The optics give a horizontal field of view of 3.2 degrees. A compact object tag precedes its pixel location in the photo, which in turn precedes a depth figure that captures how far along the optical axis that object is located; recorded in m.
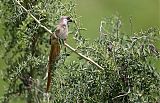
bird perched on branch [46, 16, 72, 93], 11.68
